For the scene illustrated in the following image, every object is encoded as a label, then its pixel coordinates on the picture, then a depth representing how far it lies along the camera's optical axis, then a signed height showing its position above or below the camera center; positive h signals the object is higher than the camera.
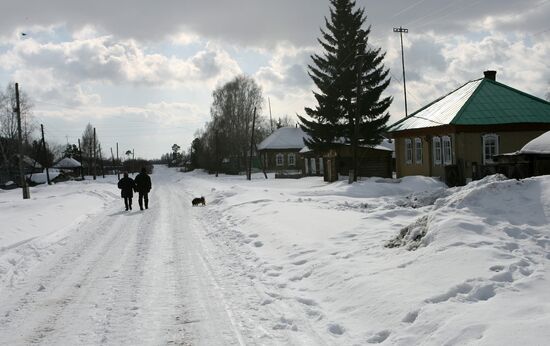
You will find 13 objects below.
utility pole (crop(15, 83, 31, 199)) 34.66 +1.55
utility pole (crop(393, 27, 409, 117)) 55.78 +13.81
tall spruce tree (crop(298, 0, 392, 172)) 35.41 +5.09
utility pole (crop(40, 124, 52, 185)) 56.88 +2.85
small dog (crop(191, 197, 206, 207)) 22.05 -1.62
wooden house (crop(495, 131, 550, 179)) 16.66 -0.45
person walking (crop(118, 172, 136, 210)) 20.62 -0.77
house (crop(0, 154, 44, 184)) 68.43 +0.60
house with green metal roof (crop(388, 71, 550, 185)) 27.97 +1.31
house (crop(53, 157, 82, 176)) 104.75 +1.18
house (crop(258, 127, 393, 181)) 38.52 +0.02
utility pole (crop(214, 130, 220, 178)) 68.38 +1.85
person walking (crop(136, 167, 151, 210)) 20.41 -0.71
